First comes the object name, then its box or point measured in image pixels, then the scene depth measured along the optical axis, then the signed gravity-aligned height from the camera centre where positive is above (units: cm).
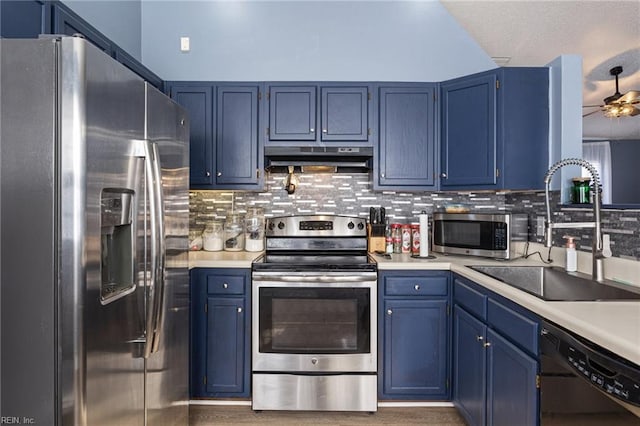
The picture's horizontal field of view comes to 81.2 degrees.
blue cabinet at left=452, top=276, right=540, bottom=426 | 145 -69
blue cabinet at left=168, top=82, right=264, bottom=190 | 267 +63
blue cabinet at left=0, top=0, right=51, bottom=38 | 140 +76
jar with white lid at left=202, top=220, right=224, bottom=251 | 283 -19
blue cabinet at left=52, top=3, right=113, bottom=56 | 159 +86
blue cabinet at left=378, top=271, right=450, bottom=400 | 231 -72
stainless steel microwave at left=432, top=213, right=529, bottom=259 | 239 -14
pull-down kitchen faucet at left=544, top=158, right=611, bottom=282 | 168 -6
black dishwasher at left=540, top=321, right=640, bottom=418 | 97 -50
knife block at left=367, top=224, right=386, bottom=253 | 272 -19
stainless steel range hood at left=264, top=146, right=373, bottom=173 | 262 +40
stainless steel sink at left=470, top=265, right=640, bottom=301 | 164 -36
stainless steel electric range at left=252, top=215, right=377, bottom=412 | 225 -75
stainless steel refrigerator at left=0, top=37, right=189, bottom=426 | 107 -5
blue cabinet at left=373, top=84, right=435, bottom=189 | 268 +53
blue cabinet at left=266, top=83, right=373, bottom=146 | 268 +71
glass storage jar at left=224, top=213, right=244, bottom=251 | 285 -15
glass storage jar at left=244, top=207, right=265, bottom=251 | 283 -16
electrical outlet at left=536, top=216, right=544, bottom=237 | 242 -9
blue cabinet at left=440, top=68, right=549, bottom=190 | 235 +54
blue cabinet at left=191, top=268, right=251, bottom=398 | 233 -75
